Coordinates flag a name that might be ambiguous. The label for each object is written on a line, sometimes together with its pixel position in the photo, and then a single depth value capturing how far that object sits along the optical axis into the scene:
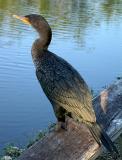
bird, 3.35
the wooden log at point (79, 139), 2.99
